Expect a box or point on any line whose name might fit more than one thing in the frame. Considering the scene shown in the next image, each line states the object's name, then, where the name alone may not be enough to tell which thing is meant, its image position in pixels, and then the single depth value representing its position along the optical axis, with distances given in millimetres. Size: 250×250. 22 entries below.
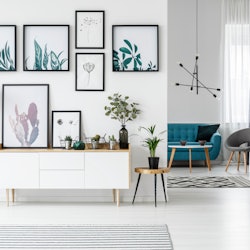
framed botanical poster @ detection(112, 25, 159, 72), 5484
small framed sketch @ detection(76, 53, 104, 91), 5496
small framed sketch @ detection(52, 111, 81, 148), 5480
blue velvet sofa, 9031
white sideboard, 5070
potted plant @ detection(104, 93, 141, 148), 5344
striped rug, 3600
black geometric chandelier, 9609
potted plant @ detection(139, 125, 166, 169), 5242
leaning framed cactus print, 5488
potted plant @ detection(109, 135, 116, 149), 5279
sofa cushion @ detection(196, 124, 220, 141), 9203
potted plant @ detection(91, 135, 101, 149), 5309
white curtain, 9594
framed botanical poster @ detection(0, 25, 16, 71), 5500
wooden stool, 5164
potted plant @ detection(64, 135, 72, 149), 5234
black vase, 5316
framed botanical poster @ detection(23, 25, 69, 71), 5488
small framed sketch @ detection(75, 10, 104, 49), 5484
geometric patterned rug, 6746
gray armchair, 8805
